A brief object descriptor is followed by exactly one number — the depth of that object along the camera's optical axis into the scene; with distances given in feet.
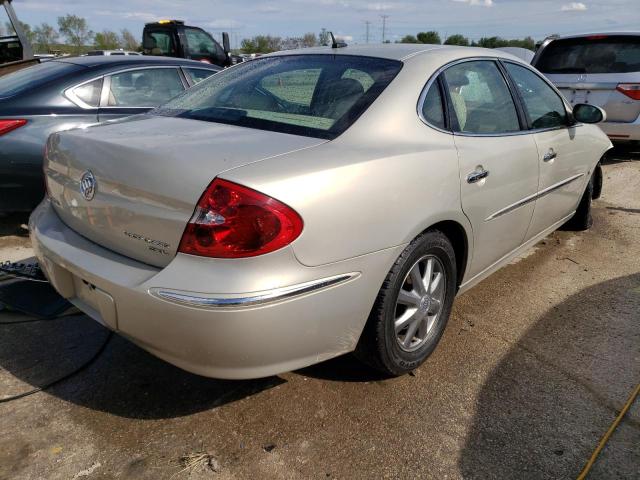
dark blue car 13.24
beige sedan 5.96
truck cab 41.63
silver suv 21.63
